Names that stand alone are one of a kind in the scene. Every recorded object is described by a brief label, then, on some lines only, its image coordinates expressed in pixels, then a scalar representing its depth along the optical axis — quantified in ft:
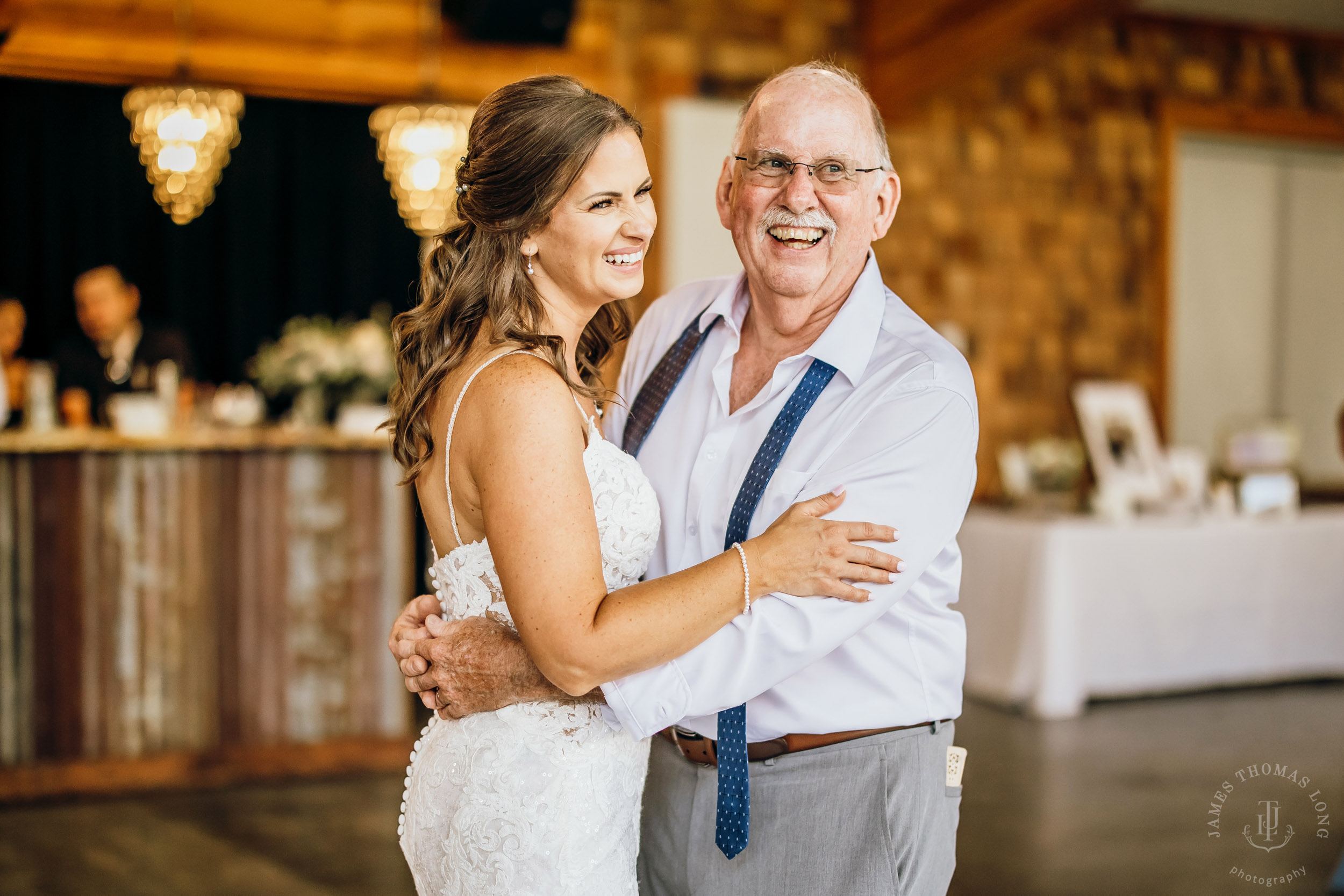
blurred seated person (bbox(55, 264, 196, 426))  20.22
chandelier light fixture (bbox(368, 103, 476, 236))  17.63
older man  5.38
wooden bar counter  14.52
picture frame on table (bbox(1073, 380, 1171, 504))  19.92
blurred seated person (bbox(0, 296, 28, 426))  21.20
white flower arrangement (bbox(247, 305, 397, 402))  17.66
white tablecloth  17.53
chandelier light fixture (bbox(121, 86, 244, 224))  16.93
